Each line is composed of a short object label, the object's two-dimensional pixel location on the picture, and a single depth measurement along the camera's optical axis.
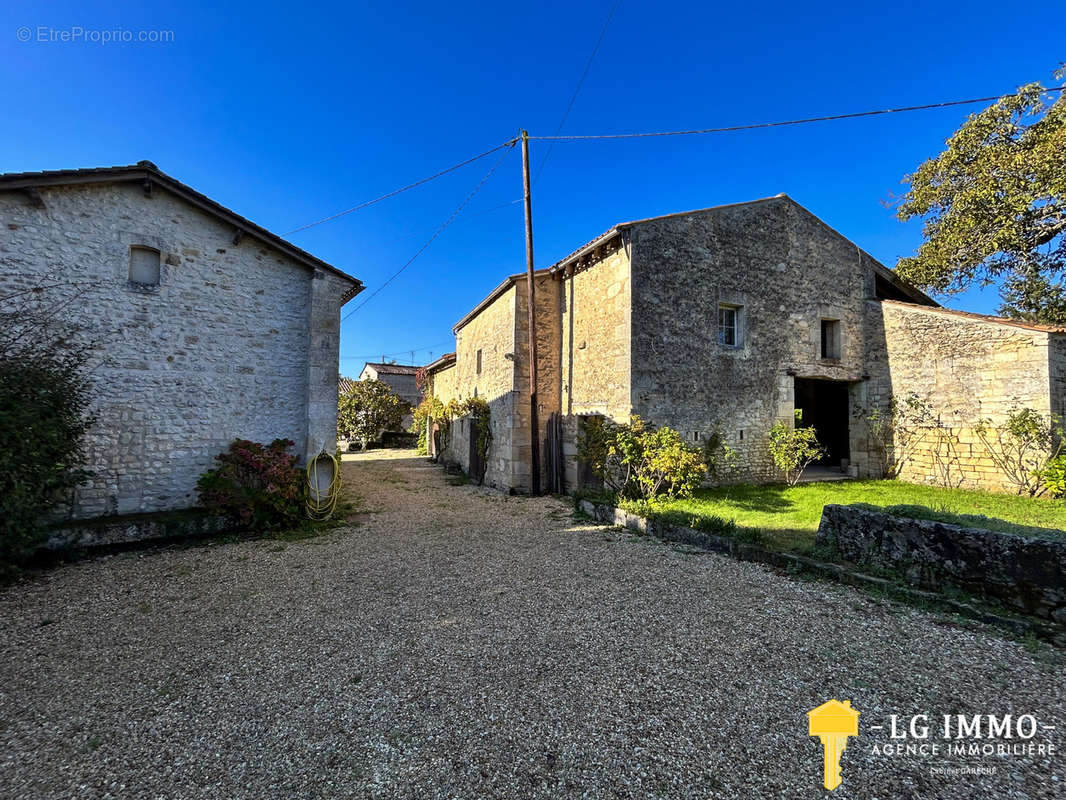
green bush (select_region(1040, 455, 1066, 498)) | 7.95
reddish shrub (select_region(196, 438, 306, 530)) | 6.70
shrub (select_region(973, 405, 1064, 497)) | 8.40
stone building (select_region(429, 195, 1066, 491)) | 9.04
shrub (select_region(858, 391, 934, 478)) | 10.64
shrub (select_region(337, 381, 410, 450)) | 21.77
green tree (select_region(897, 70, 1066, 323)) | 9.73
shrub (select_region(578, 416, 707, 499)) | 7.75
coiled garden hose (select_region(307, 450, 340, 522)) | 7.58
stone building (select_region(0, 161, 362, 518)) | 6.27
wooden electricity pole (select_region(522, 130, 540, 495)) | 10.20
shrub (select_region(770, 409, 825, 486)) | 9.95
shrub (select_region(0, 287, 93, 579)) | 4.70
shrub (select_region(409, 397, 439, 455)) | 18.36
